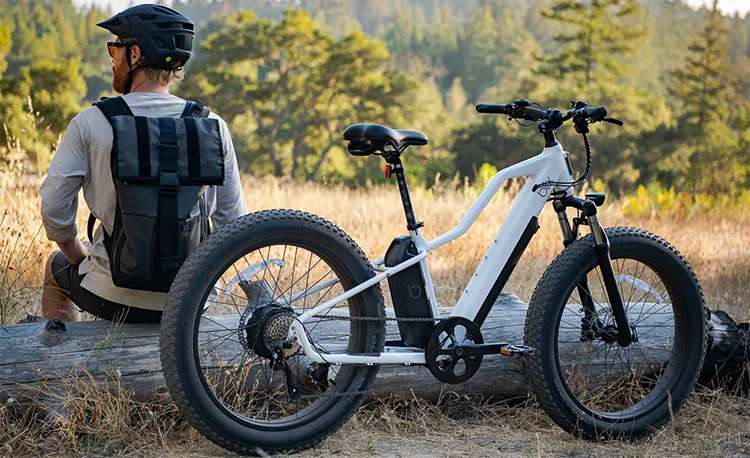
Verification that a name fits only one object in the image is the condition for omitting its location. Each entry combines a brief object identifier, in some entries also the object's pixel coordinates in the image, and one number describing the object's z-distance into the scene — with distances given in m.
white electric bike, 2.90
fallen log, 3.13
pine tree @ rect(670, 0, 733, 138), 40.53
